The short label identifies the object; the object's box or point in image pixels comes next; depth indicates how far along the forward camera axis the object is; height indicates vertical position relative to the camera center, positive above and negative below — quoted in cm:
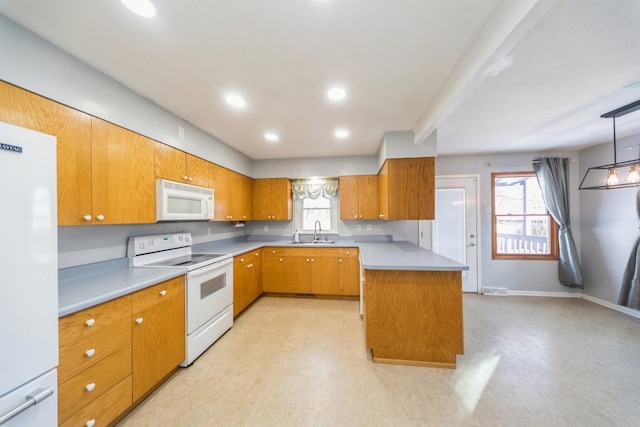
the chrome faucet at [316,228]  430 -28
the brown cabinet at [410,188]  287 +32
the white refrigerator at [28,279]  82 -25
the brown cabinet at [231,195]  309 +30
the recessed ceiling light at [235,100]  204 +108
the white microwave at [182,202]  212 +14
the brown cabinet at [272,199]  416 +28
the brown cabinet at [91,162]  130 +40
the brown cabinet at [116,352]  120 -90
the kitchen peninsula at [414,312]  204 -93
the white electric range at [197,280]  211 -70
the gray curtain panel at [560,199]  367 +21
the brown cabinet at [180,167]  218 +53
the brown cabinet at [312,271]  370 -97
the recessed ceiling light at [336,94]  194 +108
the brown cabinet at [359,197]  393 +29
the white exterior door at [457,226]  401 -24
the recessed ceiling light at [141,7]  113 +108
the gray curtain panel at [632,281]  295 -95
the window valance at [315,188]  419 +49
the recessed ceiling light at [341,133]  290 +107
